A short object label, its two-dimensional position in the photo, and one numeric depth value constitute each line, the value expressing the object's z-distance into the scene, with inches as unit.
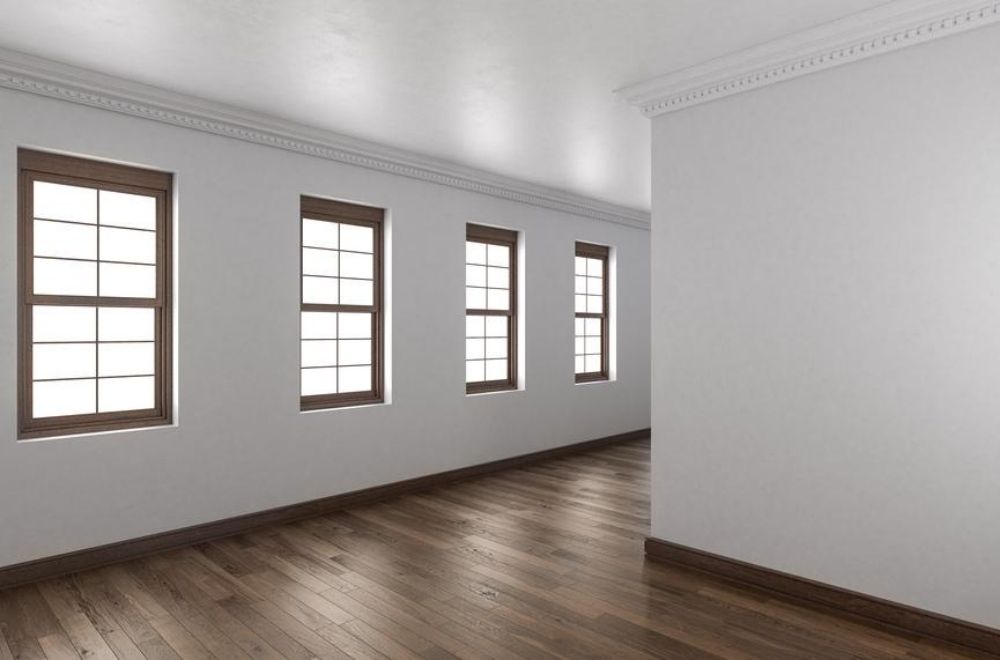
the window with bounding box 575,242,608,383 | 296.4
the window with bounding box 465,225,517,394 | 248.1
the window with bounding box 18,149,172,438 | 145.3
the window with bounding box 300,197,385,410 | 199.0
